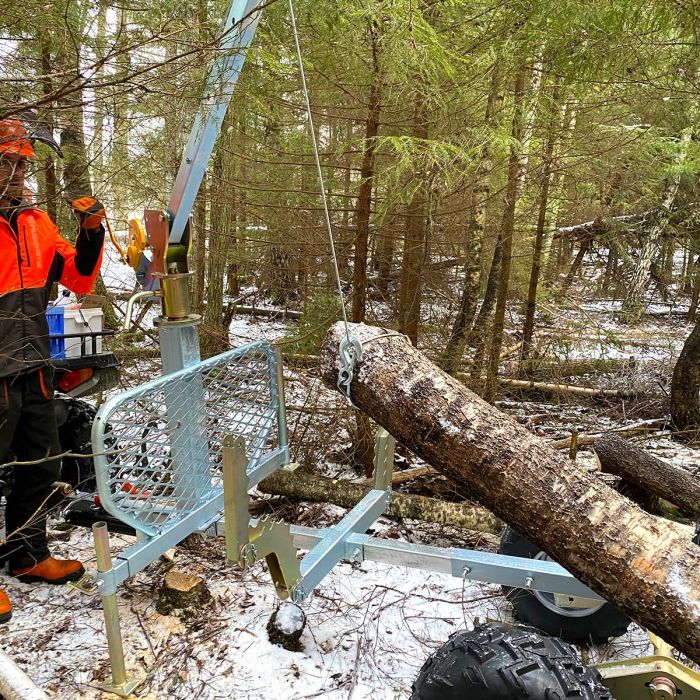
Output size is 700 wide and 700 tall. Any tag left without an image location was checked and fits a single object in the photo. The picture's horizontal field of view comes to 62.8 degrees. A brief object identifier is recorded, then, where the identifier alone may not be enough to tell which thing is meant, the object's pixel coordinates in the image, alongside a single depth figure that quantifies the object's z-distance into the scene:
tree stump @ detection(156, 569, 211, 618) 3.16
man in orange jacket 2.98
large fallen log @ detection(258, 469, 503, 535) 3.89
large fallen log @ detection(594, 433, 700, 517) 3.81
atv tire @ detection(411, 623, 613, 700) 1.81
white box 3.59
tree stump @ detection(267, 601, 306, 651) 2.92
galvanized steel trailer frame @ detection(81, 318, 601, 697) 2.12
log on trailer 1.99
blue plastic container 3.53
